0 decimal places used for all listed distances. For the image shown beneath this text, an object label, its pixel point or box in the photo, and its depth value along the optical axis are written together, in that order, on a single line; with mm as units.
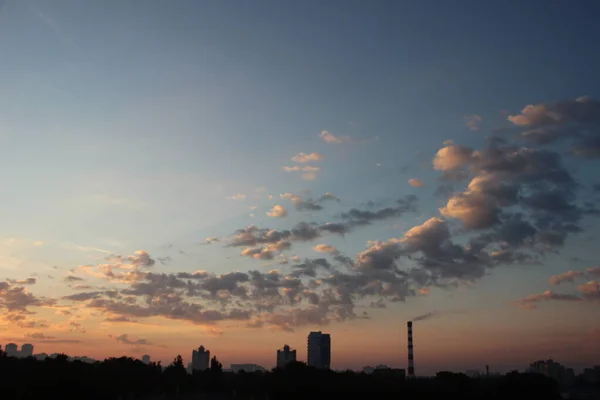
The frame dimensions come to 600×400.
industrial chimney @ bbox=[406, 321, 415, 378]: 179625
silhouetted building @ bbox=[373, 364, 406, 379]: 171000
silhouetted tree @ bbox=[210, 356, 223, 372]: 135350
